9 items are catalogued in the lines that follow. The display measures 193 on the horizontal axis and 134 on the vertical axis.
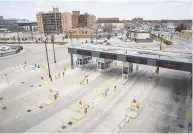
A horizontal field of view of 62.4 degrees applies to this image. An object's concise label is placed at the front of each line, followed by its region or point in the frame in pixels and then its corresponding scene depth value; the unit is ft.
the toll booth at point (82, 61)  105.29
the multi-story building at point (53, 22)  367.86
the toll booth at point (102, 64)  96.17
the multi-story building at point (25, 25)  598.75
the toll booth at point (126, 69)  85.79
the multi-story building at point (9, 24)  601.91
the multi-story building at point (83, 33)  296.51
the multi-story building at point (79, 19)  444.14
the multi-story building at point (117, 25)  603.35
